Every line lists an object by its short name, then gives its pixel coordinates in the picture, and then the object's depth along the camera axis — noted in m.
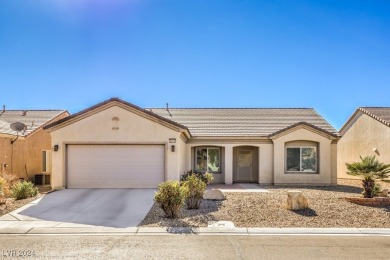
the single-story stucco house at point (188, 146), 16.16
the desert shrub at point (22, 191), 13.71
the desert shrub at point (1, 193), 11.97
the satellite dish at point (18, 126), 20.38
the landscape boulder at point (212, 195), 13.44
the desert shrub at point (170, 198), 10.23
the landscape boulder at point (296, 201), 11.31
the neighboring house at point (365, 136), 21.97
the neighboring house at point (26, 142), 19.38
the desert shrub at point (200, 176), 15.95
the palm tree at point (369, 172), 12.93
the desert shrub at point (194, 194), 11.72
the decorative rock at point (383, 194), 13.26
